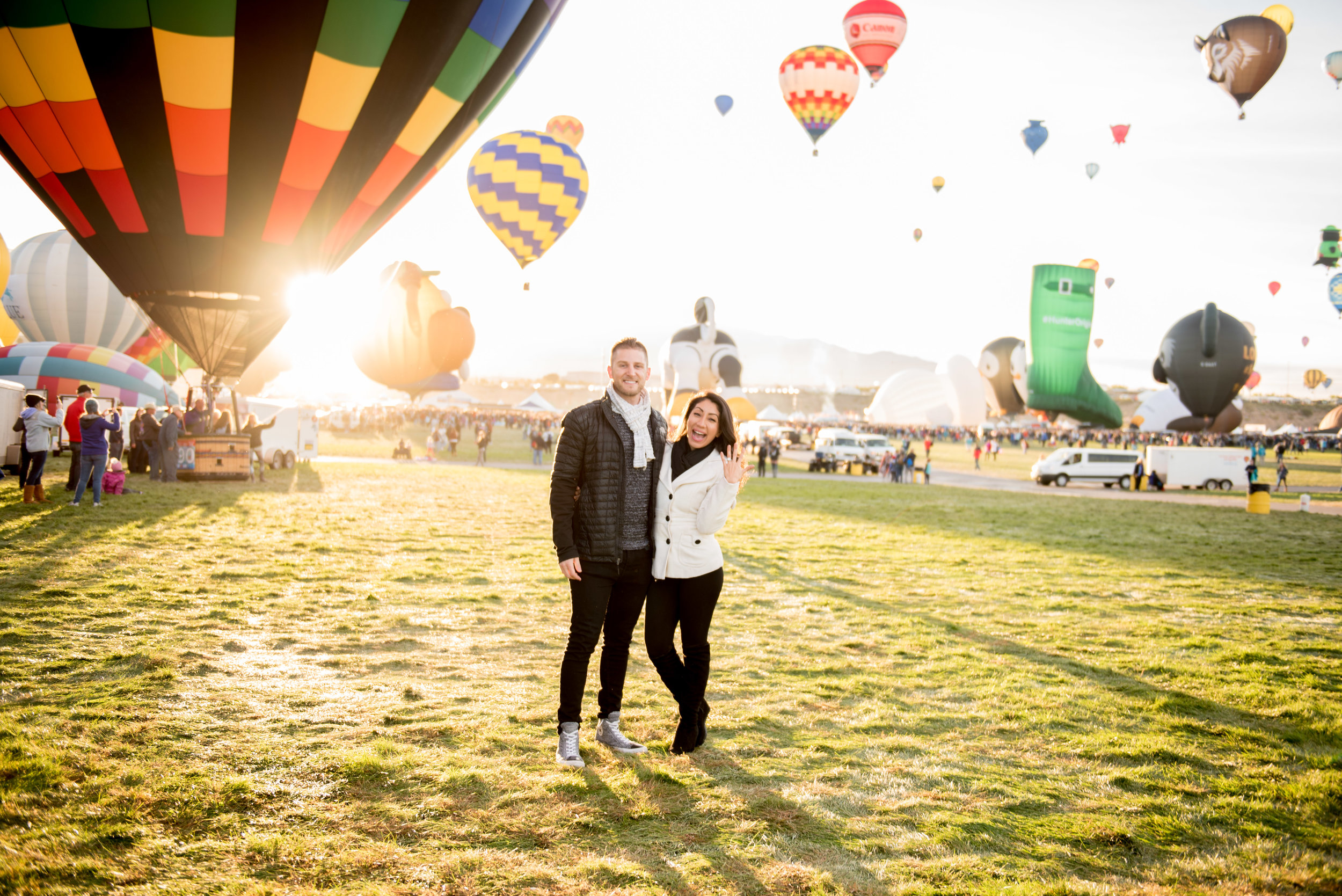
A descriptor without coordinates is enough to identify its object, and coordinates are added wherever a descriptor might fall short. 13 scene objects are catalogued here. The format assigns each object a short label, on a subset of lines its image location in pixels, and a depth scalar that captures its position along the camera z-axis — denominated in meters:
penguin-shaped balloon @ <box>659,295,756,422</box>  35.44
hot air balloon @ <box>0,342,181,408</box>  22.25
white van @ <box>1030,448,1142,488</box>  27.14
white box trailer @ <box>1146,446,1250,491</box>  26.34
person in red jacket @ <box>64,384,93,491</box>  12.62
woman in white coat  3.98
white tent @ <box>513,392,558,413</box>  74.69
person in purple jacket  11.79
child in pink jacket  13.67
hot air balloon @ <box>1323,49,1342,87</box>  36.31
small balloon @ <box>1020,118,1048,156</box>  38.62
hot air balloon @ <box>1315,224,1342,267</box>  48.97
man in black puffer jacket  3.89
